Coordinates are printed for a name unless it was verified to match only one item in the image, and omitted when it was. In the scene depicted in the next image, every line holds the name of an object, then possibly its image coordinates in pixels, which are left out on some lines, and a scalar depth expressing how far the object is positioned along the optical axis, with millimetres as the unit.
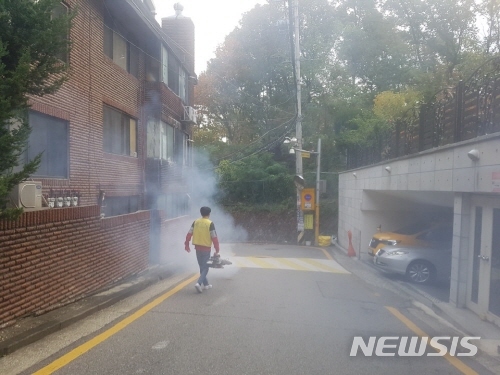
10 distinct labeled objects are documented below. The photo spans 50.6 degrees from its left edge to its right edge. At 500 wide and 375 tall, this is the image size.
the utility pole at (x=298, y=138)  25944
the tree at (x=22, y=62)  6051
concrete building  8375
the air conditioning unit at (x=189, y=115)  21625
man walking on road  10633
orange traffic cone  20978
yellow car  14008
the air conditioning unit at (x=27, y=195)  8266
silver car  13594
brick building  7754
